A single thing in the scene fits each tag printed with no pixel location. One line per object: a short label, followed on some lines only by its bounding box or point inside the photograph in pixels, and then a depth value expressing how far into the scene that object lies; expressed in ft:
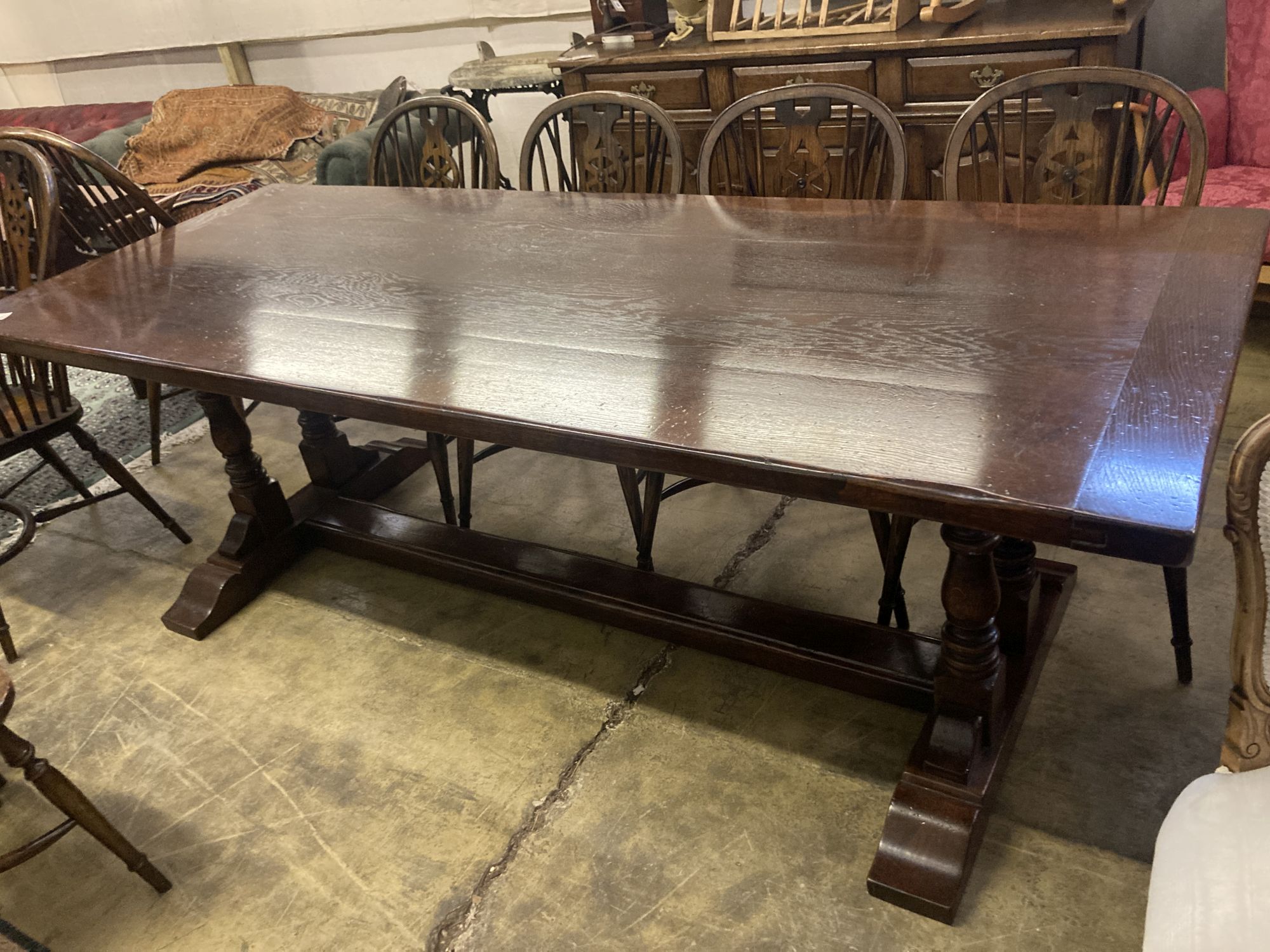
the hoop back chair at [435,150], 7.88
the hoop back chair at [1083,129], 5.71
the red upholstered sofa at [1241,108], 8.52
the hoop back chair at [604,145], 7.25
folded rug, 14.44
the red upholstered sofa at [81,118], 16.87
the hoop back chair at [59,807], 4.36
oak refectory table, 3.32
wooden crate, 8.84
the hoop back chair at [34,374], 7.07
